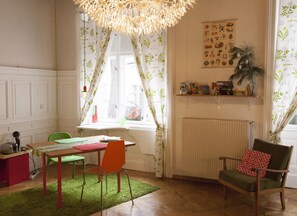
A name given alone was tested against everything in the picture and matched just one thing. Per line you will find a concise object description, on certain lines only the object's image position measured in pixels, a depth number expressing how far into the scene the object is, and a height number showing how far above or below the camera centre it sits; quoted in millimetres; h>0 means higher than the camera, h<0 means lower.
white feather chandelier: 2998 +818
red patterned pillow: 3669 -820
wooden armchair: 3361 -960
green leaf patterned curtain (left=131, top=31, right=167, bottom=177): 4828 +276
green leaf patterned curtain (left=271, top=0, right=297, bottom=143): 4082 +329
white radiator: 4289 -703
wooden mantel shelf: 4207 -31
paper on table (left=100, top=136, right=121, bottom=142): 4121 -613
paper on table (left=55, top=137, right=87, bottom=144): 4096 -629
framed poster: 4430 +752
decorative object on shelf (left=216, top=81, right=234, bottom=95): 4352 +94
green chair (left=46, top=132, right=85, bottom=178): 4335 -914
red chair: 3439 -745
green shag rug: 3531 -1319
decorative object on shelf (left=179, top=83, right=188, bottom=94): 4637 +85
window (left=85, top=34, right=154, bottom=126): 5305 +12
